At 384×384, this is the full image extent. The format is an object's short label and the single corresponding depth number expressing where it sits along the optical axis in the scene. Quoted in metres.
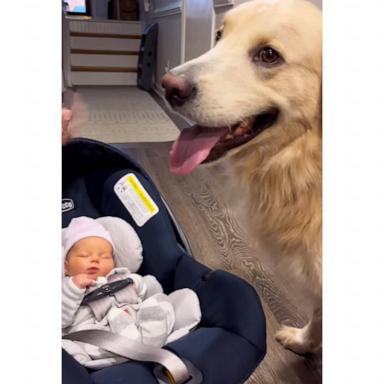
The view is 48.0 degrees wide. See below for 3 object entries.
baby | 0.76
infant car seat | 0.62
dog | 0.59
